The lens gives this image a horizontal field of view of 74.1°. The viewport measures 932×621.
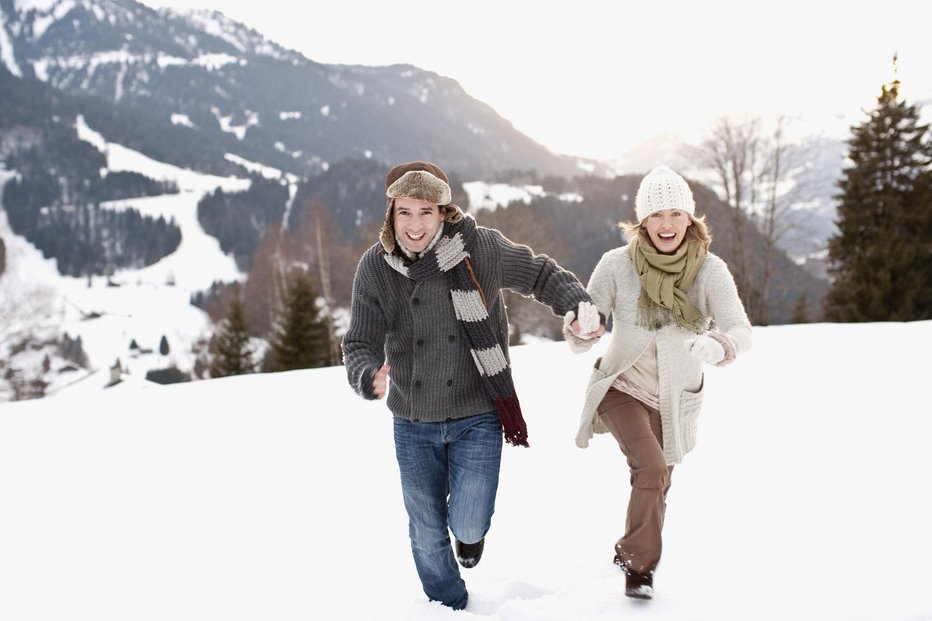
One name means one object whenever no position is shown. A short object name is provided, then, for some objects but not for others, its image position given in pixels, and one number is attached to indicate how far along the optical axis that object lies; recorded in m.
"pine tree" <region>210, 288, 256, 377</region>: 29.94
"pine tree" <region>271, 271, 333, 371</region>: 25.09
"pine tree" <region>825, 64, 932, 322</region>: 21.30
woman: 2.91
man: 2.84
